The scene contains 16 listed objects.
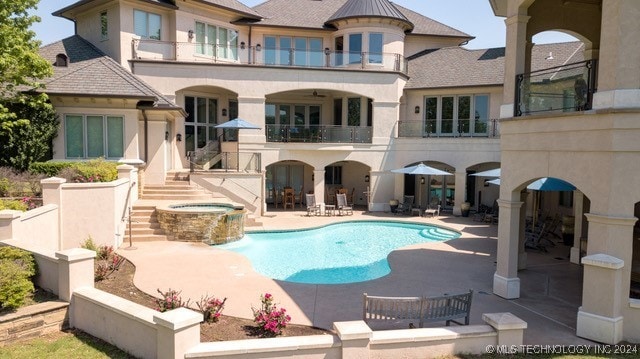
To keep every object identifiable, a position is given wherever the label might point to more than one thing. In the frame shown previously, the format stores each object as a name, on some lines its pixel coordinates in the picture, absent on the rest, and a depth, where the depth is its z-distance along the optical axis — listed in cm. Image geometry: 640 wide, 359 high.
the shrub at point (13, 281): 812
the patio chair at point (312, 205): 2456
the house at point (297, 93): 1867
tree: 1437
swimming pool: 1412
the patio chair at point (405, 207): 2550
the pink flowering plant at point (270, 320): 824
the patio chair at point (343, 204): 2482
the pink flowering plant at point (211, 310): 880
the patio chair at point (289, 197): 2656
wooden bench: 835
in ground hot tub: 1711
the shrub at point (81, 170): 1501
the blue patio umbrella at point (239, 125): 2238
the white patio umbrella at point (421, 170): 2358
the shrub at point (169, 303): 880
